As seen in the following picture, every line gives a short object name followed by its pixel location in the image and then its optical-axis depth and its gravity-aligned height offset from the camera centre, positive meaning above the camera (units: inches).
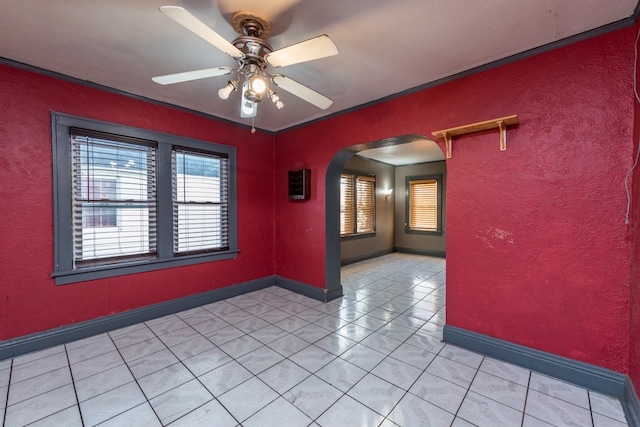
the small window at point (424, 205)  273.9 +4.3
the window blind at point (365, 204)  255.6 +4.9
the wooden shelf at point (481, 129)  84.0 +28.1
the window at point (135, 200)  103.2 +3.7
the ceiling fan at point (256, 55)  58.6 +36.9
